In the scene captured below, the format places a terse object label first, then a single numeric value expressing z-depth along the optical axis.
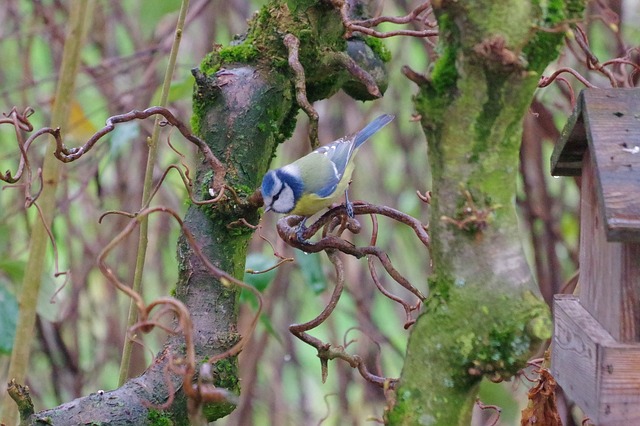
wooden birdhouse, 6.42
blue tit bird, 6.73
